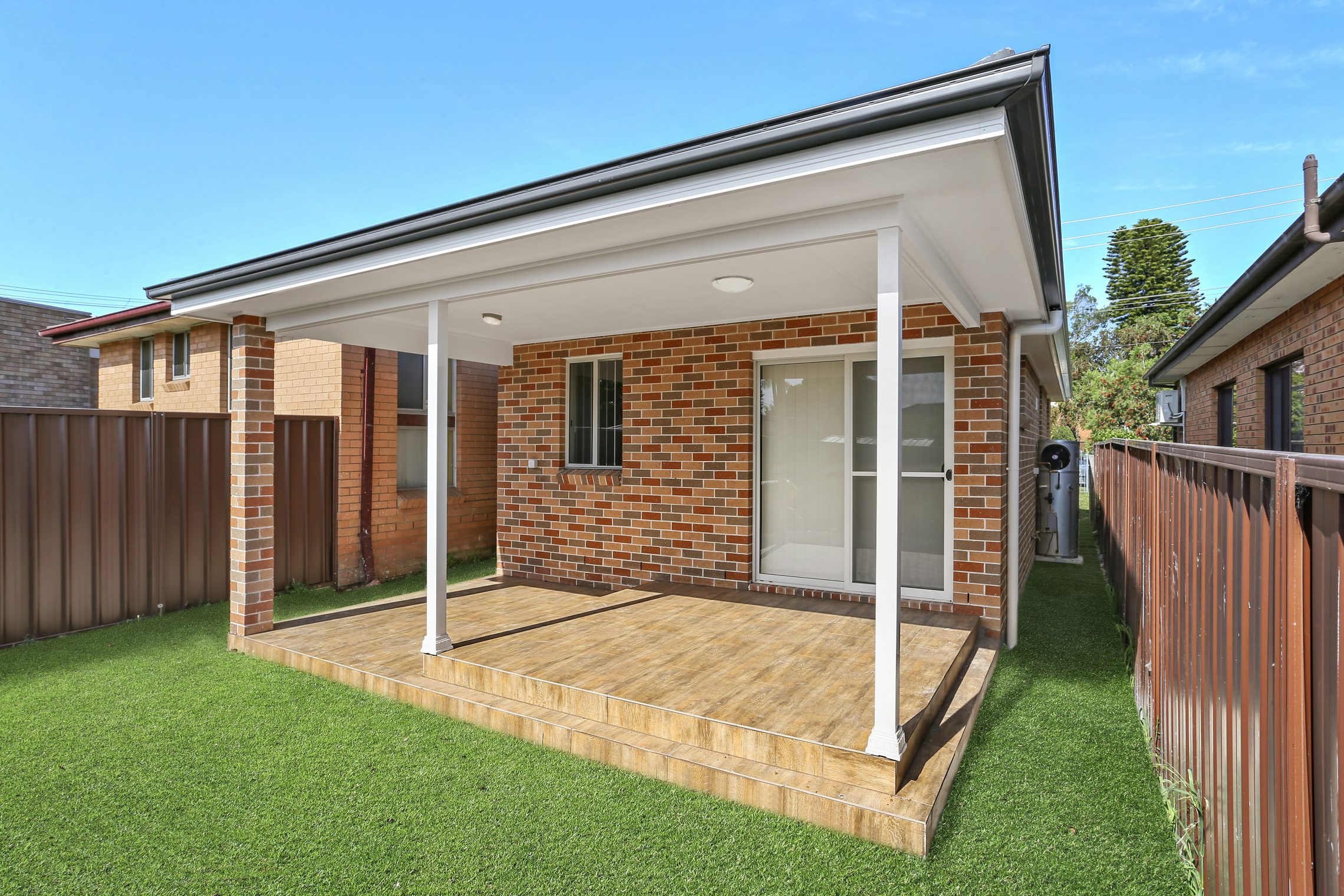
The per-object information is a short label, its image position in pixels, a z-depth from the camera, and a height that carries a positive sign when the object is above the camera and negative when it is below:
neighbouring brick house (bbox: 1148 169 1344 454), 4.90 +1.06
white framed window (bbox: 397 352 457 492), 8.12 +0.30
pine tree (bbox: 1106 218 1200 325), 32.19 +8.65
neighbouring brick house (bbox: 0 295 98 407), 12.27 +1.55
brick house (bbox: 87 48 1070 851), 2.68 +0.46
